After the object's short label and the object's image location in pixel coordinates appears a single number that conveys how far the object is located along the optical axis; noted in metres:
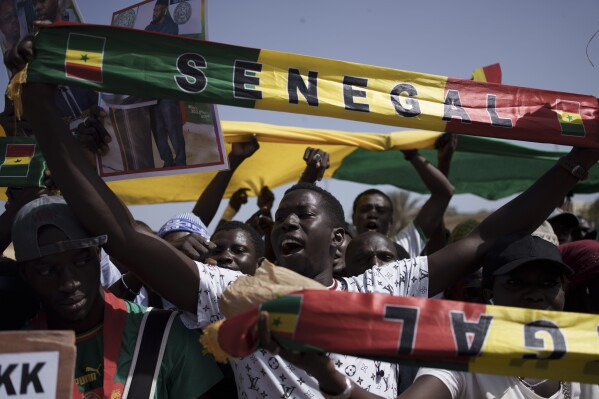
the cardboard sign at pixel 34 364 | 2.10
